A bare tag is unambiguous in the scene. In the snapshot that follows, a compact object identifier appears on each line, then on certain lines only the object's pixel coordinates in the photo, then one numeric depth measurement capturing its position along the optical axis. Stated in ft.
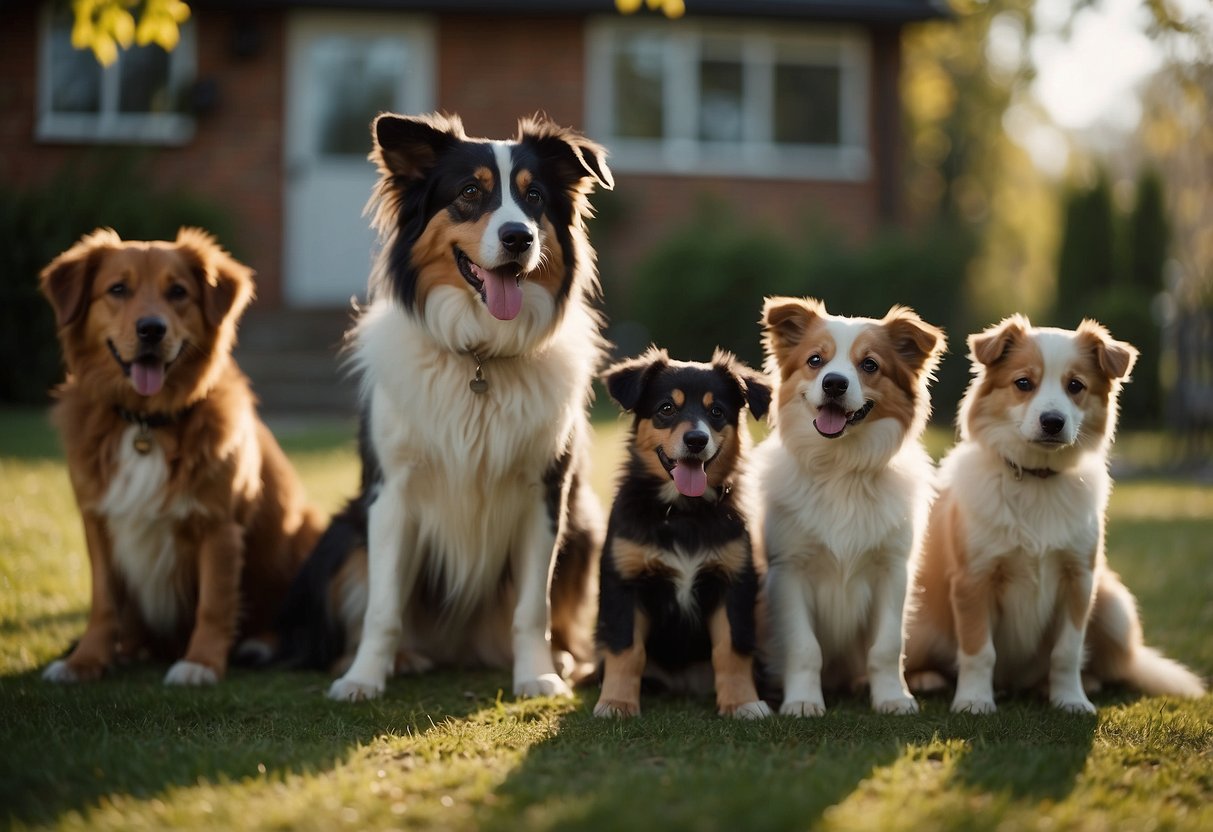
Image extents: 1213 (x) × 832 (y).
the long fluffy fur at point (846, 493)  15.08
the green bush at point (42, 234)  41.29
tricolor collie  15.51
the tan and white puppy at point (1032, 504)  15.07
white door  52.34
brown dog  16.02
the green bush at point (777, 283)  45.19
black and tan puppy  14.78
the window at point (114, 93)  50.80
